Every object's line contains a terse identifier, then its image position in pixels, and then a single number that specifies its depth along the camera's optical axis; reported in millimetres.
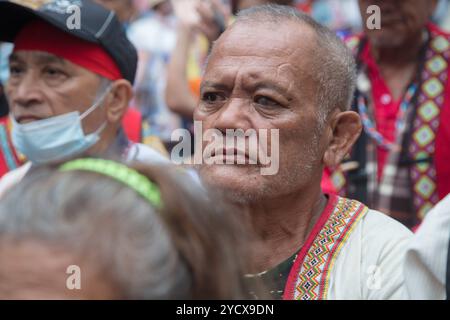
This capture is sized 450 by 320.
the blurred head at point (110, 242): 1395
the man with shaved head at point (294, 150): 2389
